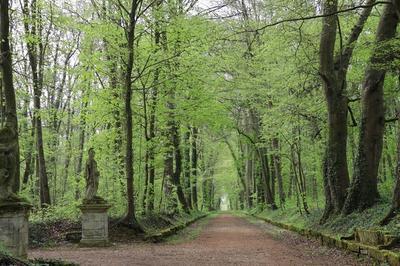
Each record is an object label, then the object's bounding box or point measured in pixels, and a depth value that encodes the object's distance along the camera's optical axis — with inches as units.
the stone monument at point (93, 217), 531.1
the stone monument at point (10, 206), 305.6
